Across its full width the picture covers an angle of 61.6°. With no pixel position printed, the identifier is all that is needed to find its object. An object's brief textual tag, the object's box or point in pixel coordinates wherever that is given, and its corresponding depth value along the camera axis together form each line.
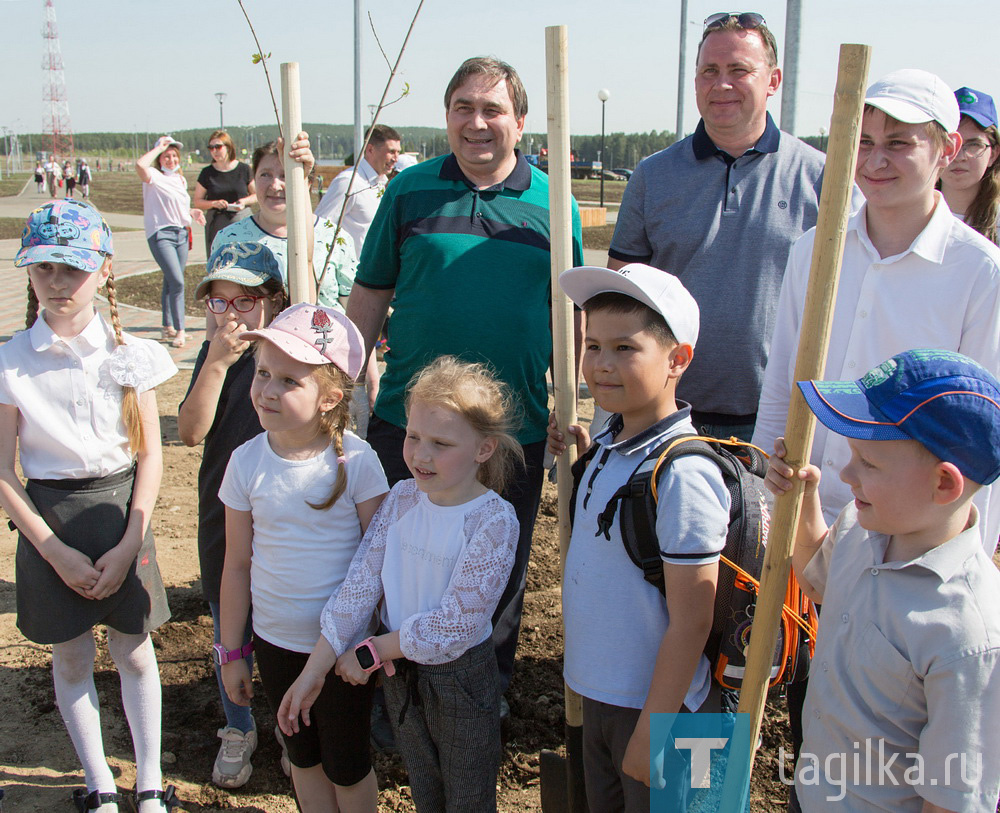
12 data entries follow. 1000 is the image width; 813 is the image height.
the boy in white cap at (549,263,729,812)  1.82
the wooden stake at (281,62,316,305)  2.36
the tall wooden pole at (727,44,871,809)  1.67
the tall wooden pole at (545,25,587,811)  2.29
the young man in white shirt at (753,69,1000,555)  2.01
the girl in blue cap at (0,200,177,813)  2.49
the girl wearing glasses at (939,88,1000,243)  3.77
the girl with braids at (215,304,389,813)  2.25
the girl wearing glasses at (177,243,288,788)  2.57
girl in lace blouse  2.08
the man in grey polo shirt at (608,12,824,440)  2.75
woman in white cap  8.52
